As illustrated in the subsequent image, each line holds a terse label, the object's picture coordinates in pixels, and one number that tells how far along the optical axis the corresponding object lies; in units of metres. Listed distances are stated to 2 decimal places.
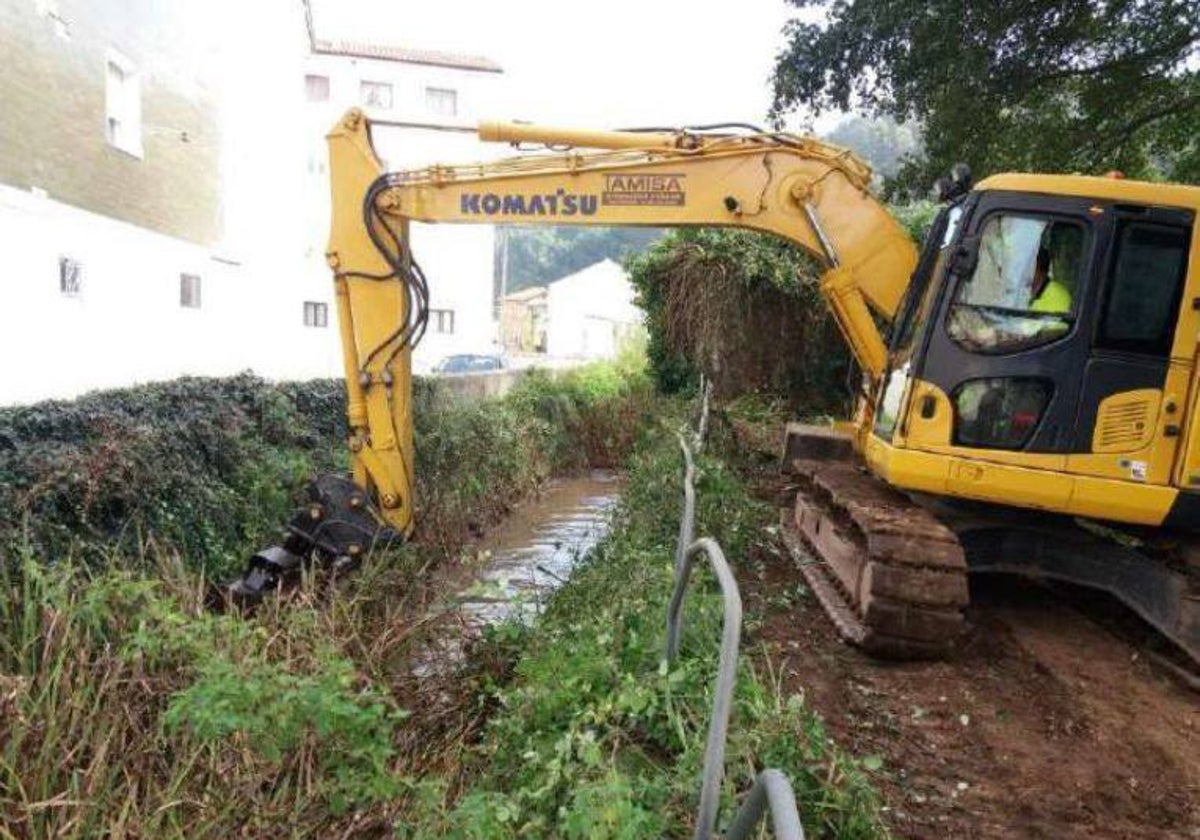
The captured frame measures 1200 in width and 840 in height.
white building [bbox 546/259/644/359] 44.41
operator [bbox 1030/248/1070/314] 5.02
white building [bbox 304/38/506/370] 27.48
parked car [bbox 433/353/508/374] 21.45
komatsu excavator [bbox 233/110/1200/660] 4.92
